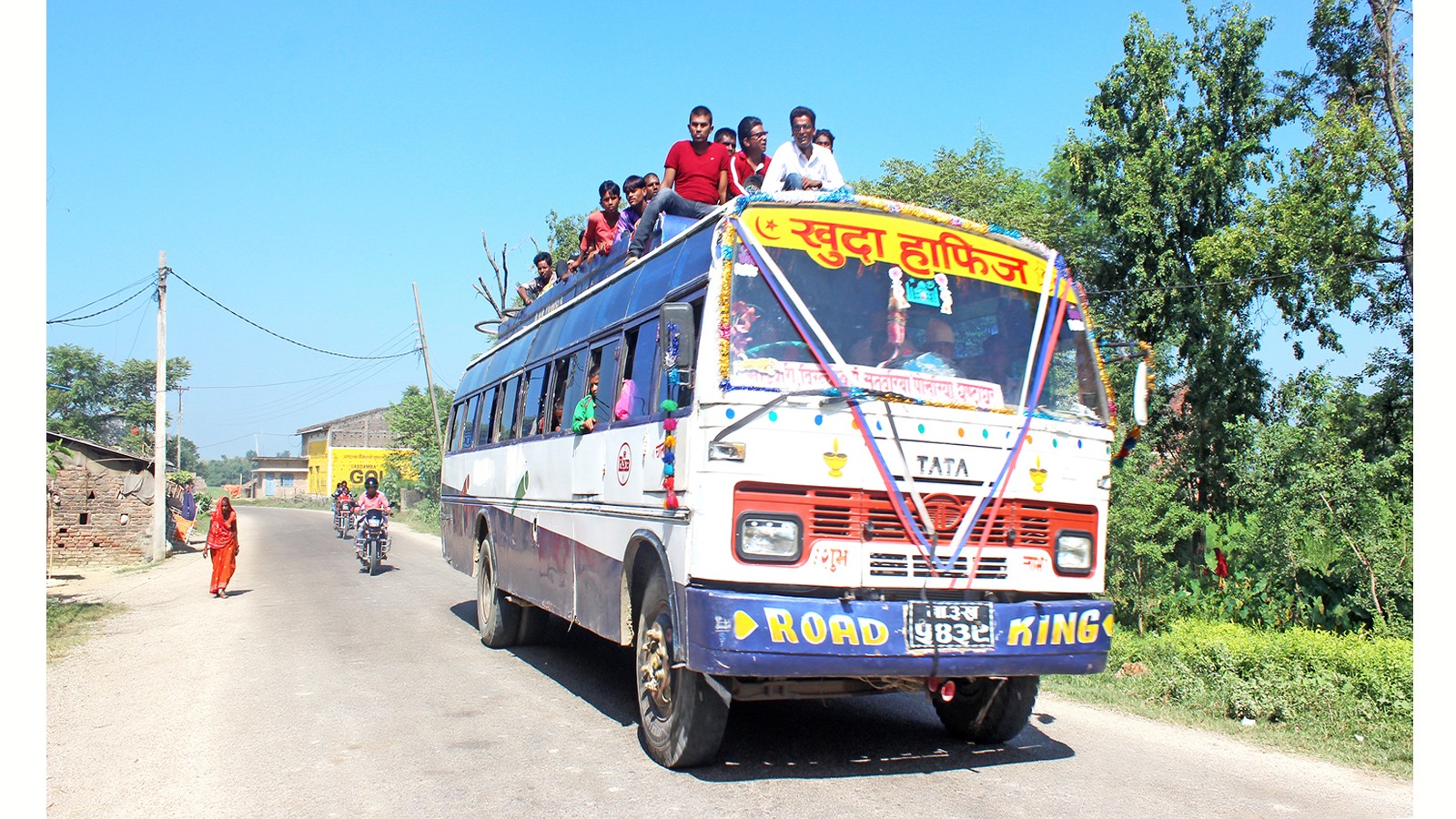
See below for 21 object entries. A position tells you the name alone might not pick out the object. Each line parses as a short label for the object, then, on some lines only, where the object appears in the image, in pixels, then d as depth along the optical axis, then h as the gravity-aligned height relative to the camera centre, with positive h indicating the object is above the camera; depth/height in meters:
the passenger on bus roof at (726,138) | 9.83 +2.81
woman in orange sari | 16.14 -1.58
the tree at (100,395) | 66.31 +2.92
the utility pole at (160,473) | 24.52 -0.76
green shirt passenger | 7.48 +0.21
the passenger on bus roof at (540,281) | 12.28 +1.86
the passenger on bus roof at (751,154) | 8.88 +2.41
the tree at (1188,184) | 18.66 +4.66
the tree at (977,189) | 24.41 +6.34
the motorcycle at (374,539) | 18.98 -1.73
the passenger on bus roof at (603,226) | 10.08 +2.10
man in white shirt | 7.99 +2.18
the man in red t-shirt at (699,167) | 8.68 +2.24
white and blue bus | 5.10 -0.14
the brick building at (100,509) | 24.12 -1.58
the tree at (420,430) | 46.84 +0.52
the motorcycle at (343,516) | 32.16 -2.31
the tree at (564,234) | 35.94 +7.09
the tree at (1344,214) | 15.02 +3.34
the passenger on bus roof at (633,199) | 9.61 +2.26
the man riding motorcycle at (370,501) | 19.39 -1.10
